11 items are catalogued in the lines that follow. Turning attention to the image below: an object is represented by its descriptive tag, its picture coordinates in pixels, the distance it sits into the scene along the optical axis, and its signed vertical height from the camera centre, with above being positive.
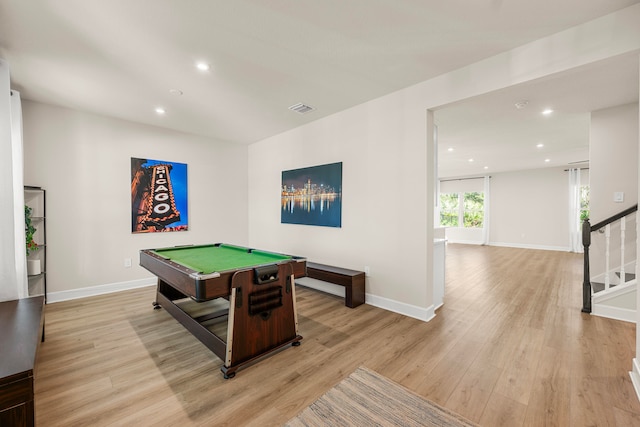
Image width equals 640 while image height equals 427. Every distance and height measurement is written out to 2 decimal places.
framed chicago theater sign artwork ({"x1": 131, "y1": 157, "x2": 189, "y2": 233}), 4.29 +0.27
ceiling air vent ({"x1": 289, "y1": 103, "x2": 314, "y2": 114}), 3.68 +1.47
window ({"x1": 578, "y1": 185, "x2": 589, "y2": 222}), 7.79 +0.33
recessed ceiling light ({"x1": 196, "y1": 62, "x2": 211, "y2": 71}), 2.62 +1.46
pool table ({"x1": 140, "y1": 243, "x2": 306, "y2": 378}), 2.03 -0.69
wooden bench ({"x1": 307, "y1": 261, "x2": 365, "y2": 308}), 3.38 -0.89
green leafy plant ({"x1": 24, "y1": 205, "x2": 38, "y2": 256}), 3.18 -0.22
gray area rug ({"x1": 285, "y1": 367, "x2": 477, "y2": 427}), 1.56 -1.23
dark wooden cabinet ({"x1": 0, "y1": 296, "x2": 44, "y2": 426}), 1.23 -0.78
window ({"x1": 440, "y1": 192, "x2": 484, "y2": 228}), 9.91 +0.10
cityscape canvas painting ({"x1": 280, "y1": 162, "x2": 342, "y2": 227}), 3.96 +0.26
